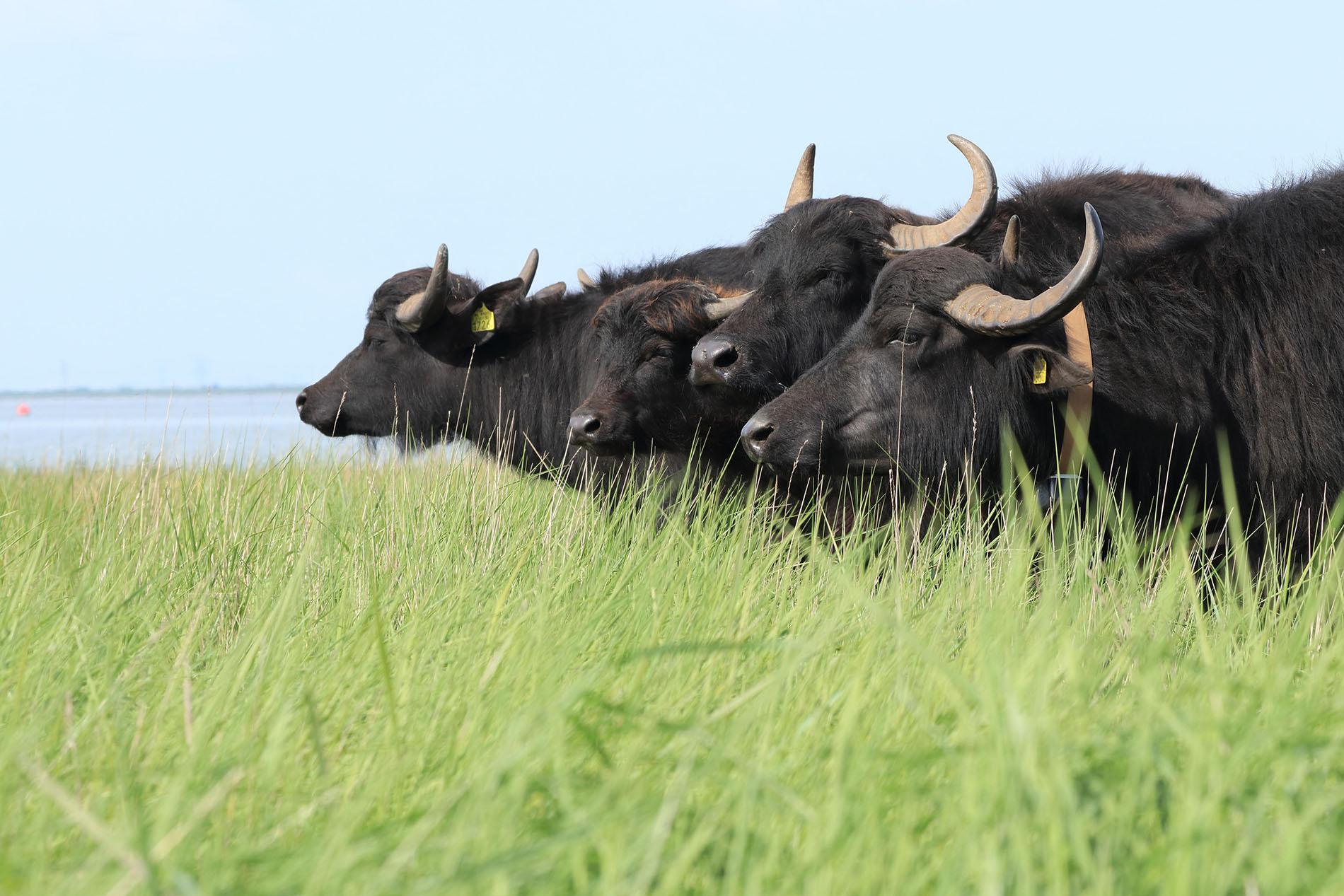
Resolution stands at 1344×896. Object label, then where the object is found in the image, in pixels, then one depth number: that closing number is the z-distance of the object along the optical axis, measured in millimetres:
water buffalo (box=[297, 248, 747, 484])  15922
